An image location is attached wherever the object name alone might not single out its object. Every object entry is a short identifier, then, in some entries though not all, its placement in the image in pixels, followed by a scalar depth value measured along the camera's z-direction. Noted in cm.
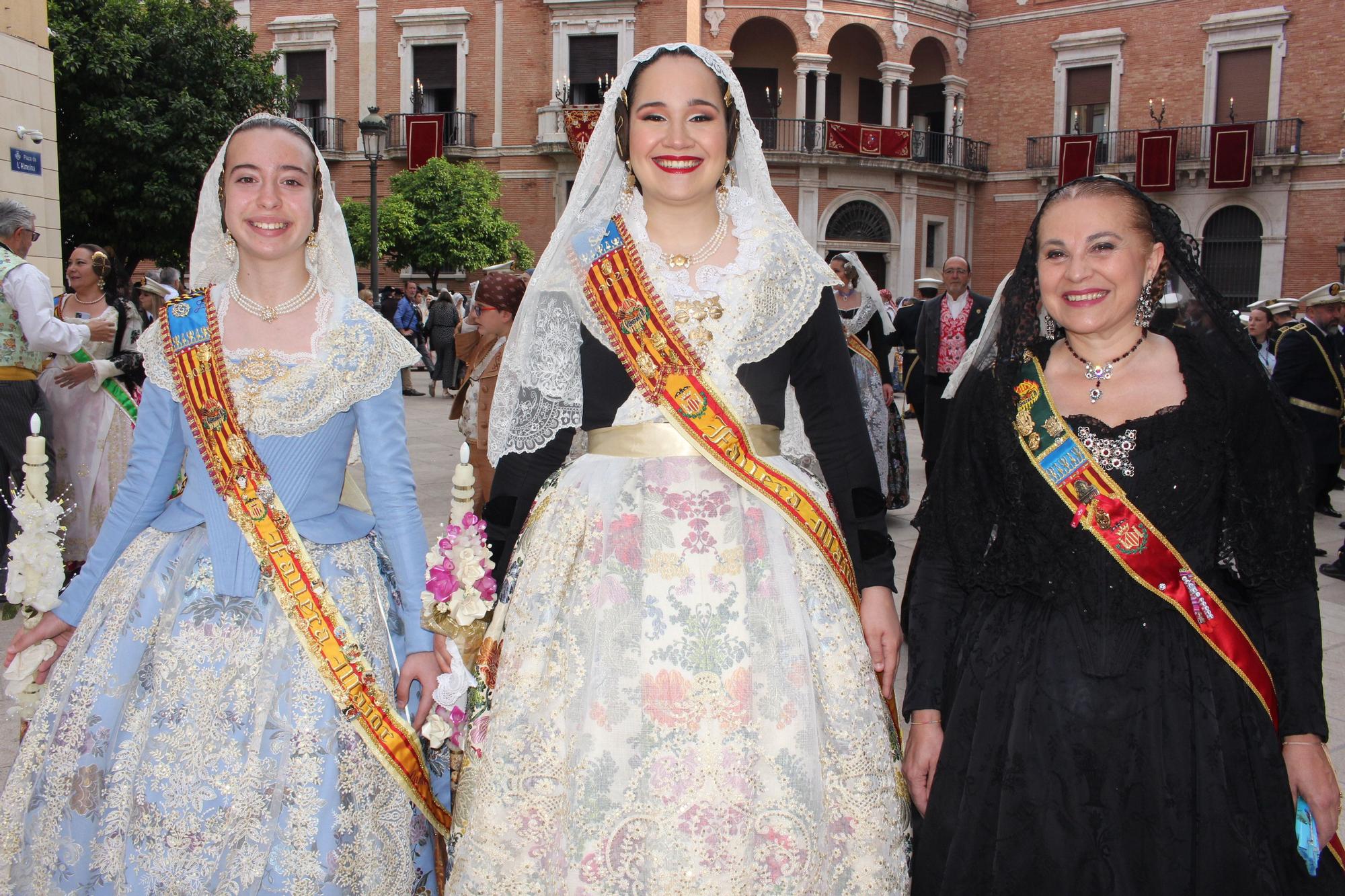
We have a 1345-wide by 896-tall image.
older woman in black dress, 189
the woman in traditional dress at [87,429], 567
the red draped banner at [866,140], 2547
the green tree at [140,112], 1827
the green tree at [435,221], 2153
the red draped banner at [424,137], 2578
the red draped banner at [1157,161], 2456
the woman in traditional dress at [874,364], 750
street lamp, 1431
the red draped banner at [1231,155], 2372
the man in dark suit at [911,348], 888
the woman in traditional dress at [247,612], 211
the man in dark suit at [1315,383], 769
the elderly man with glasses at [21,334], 508
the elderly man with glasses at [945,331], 745
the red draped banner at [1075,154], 2539
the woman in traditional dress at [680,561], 195
